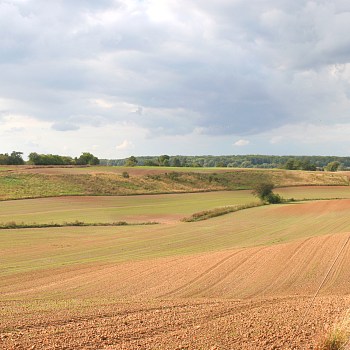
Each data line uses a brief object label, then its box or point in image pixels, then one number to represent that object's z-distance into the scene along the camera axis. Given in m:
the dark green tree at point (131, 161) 177.16
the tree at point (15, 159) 145.88
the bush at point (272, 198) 76.75
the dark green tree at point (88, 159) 183.32
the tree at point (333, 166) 184.62
